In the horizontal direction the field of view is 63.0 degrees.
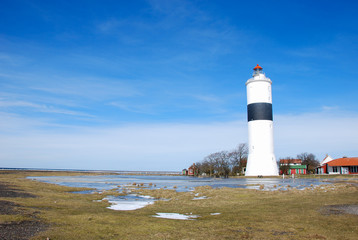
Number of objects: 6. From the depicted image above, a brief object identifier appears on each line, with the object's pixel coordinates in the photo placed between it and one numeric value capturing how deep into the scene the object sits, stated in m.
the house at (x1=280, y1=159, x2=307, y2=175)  89.38
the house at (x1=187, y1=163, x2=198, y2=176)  121.71
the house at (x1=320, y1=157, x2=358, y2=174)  76.69
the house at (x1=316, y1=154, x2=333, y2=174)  92.07
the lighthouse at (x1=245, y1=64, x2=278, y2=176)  65.94
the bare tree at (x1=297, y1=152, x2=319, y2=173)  108.19
